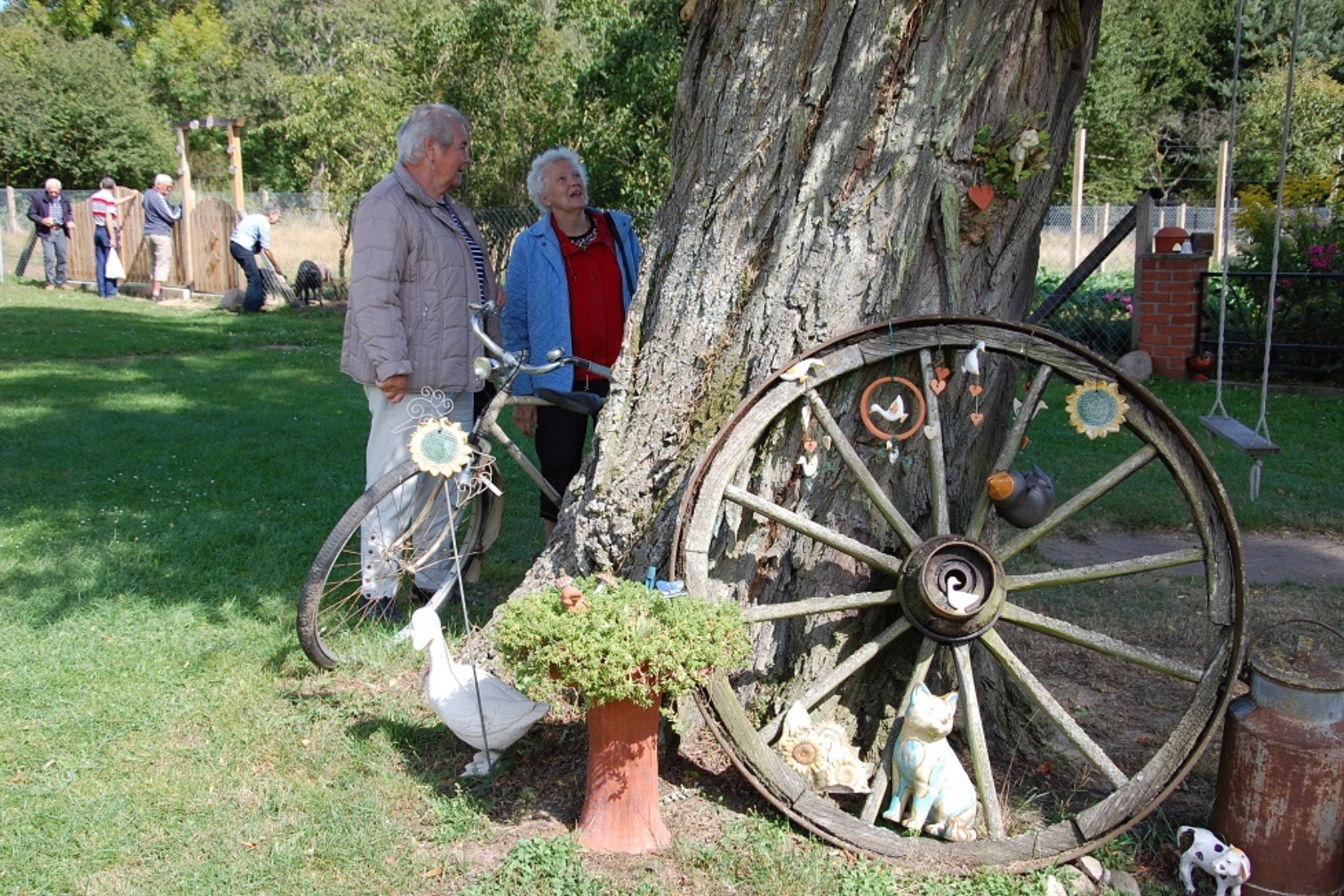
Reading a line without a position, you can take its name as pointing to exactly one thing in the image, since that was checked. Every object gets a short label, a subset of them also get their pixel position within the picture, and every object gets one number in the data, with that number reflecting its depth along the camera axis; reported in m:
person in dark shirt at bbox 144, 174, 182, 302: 17.66
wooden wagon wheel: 3.05
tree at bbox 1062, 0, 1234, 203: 29.45
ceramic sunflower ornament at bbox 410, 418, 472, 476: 3.56
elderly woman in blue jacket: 4.64
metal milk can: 2.89
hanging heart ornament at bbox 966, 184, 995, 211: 3.34
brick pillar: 10.44
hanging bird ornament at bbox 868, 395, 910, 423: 3.30
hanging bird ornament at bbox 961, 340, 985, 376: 3.12
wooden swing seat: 3.99
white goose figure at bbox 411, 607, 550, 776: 3.39
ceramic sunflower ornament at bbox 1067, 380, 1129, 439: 3.10
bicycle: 4.06
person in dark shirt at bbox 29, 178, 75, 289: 18.59
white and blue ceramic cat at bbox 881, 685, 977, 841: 3.10
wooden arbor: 17.59
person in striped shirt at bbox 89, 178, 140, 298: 17.80
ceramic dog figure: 2.90
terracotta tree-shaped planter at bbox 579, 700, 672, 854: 3.02
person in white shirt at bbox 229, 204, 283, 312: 16.12
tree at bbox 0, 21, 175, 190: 29.42
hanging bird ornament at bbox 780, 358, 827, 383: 3.23
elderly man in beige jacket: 4.32
